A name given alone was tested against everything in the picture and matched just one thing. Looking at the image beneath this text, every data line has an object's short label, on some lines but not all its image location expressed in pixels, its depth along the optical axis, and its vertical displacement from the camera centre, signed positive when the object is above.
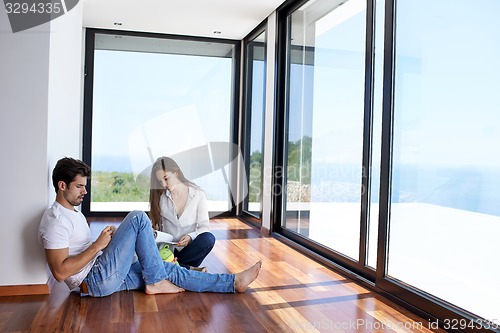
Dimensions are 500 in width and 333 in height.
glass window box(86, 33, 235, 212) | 6.86 +0.69
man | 2.77 -0.55
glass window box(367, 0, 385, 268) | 3.55 +0.25
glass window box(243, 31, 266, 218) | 6.36 +0.63
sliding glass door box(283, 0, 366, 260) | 3.93 +0.40
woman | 3.45 -0.36
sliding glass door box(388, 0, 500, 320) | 2.46 +0.09
